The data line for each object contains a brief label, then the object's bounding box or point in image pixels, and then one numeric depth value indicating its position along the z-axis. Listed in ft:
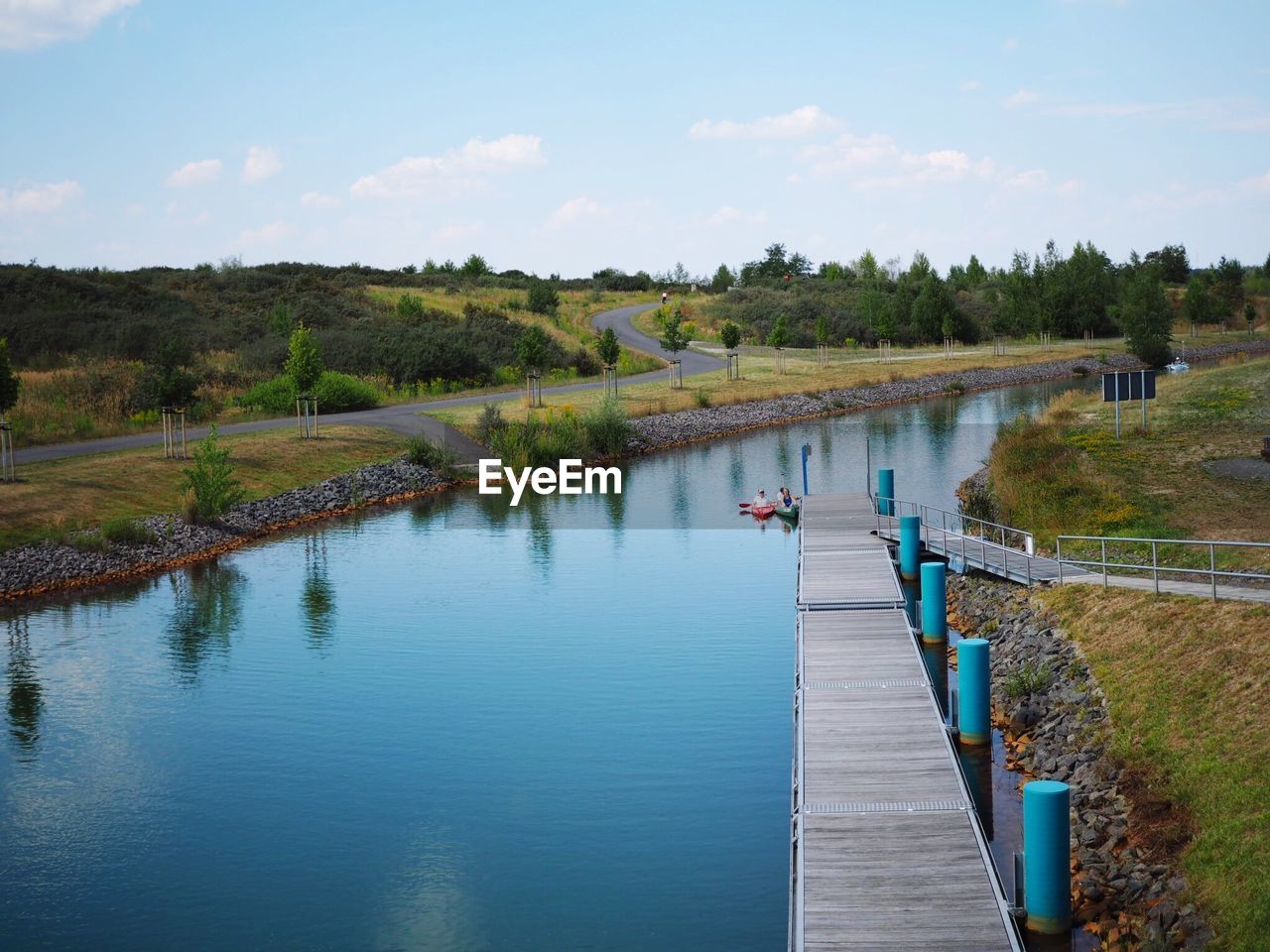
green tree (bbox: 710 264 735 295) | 504.02
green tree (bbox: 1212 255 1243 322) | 417.49
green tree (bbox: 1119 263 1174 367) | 269.64
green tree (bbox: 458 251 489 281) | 474.08
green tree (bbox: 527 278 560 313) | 359.87
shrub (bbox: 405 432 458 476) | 173.68
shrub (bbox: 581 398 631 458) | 189.88
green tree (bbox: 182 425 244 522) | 132.98
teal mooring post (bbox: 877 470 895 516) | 125.39
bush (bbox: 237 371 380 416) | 193.98
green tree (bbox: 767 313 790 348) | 312.29
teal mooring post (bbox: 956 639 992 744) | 64.18
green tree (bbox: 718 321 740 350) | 281.95
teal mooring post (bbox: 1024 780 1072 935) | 44.24
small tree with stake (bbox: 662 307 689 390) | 265.05
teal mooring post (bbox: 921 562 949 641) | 83.97
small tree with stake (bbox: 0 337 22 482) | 127.54
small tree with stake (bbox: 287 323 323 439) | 172.14
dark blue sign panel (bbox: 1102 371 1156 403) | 141.59
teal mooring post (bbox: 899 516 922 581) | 102.53
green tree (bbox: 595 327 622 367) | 235.40
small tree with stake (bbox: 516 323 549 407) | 212.23
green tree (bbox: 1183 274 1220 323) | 389.19
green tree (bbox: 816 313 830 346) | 319.47
